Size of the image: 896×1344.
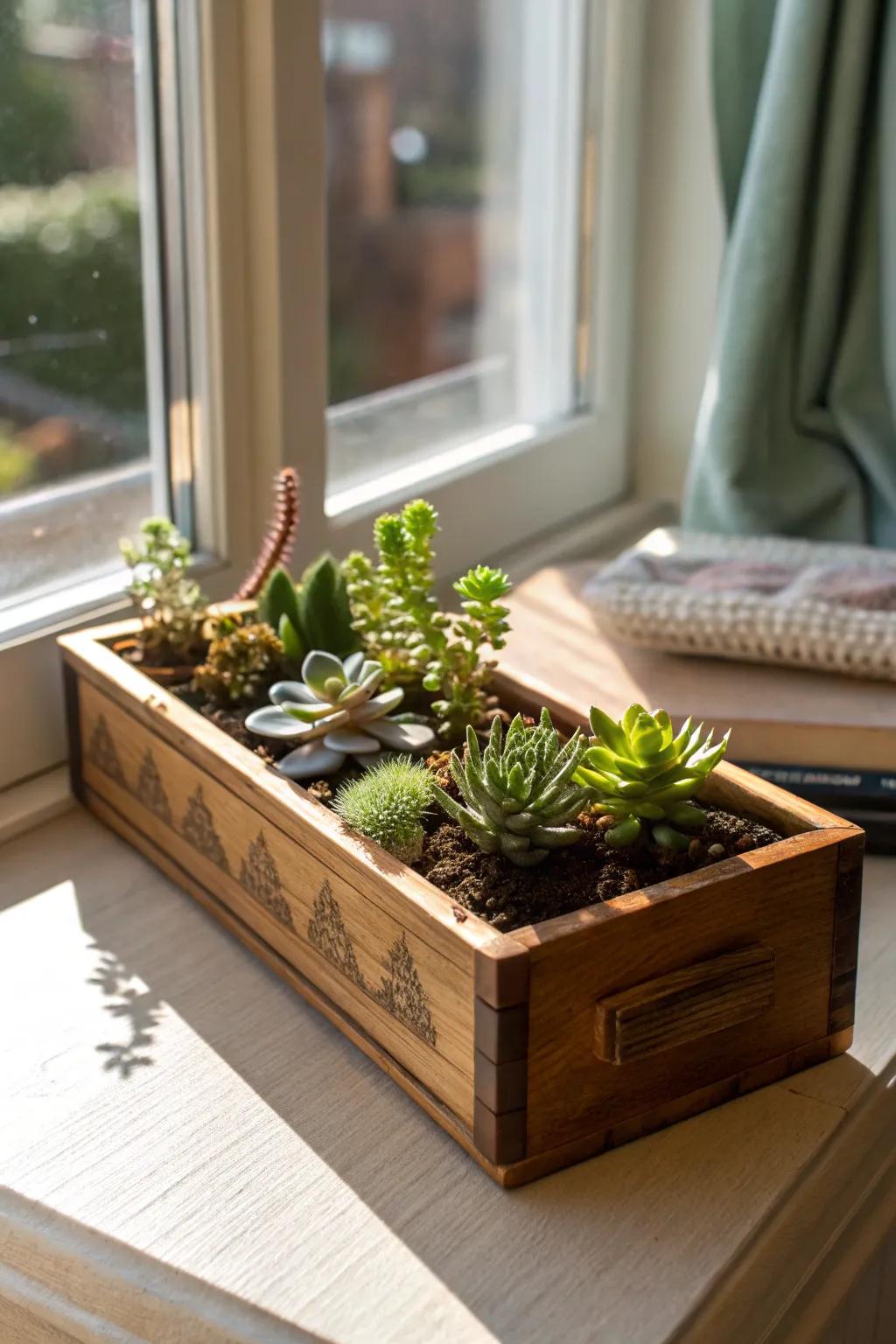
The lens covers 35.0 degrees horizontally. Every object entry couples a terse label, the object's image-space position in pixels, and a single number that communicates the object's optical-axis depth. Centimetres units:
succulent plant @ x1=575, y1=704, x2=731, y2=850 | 64
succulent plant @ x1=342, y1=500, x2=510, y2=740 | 76
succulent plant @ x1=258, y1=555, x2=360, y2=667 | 84
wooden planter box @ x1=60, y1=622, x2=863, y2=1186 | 57
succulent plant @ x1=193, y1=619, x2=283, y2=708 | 82
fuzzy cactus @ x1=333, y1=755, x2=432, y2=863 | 65
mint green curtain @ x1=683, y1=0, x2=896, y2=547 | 111
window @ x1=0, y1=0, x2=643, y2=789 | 91
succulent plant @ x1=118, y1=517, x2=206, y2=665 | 89
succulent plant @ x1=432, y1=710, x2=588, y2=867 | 63
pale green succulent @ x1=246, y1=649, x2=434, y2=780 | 74
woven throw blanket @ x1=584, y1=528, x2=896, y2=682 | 89
